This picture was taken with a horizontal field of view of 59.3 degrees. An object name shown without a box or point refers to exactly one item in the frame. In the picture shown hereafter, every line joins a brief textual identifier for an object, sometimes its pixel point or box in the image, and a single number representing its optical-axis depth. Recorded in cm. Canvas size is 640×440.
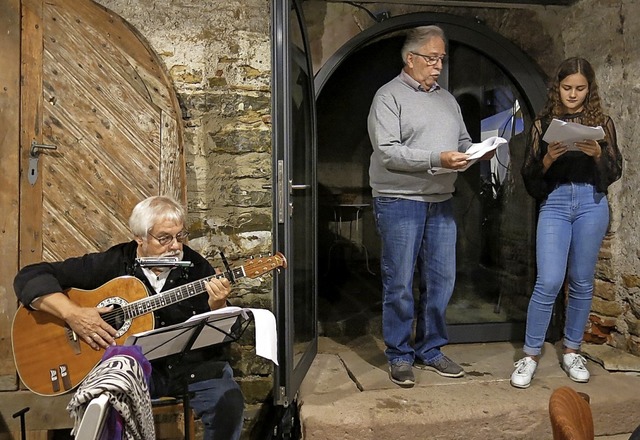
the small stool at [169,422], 303
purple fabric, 132
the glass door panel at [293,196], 256
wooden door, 288
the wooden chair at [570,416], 108
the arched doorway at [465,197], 379
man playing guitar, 226
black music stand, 202
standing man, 284
